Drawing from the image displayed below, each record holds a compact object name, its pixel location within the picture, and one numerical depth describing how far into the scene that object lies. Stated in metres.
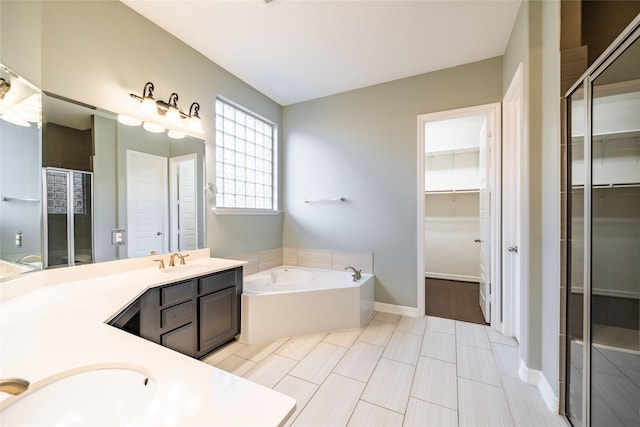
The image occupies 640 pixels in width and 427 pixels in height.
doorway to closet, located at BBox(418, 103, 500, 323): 2.78
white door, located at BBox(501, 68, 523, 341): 2.19
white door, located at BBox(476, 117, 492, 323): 2.57
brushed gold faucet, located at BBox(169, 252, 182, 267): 2.09
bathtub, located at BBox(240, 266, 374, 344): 2.27
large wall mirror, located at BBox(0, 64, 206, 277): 1.29
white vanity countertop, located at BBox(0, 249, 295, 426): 0.54
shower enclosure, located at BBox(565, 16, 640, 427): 0.99
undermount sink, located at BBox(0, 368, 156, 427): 0.61
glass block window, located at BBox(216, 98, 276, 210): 2.83
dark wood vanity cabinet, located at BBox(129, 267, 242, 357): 1.58
